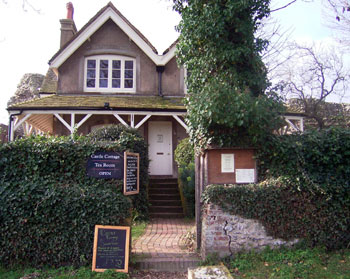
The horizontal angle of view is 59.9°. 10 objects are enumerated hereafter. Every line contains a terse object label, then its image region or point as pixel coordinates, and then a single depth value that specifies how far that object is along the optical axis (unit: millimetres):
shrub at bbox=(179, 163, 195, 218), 8728
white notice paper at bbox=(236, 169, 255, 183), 5543
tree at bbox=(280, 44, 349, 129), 16766
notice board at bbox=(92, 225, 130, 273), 4953
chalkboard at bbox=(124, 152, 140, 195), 5535
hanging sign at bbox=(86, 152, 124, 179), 5473
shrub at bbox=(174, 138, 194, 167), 10234
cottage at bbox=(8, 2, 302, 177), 13234
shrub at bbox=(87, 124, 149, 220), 8469
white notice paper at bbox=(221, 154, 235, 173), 5578
